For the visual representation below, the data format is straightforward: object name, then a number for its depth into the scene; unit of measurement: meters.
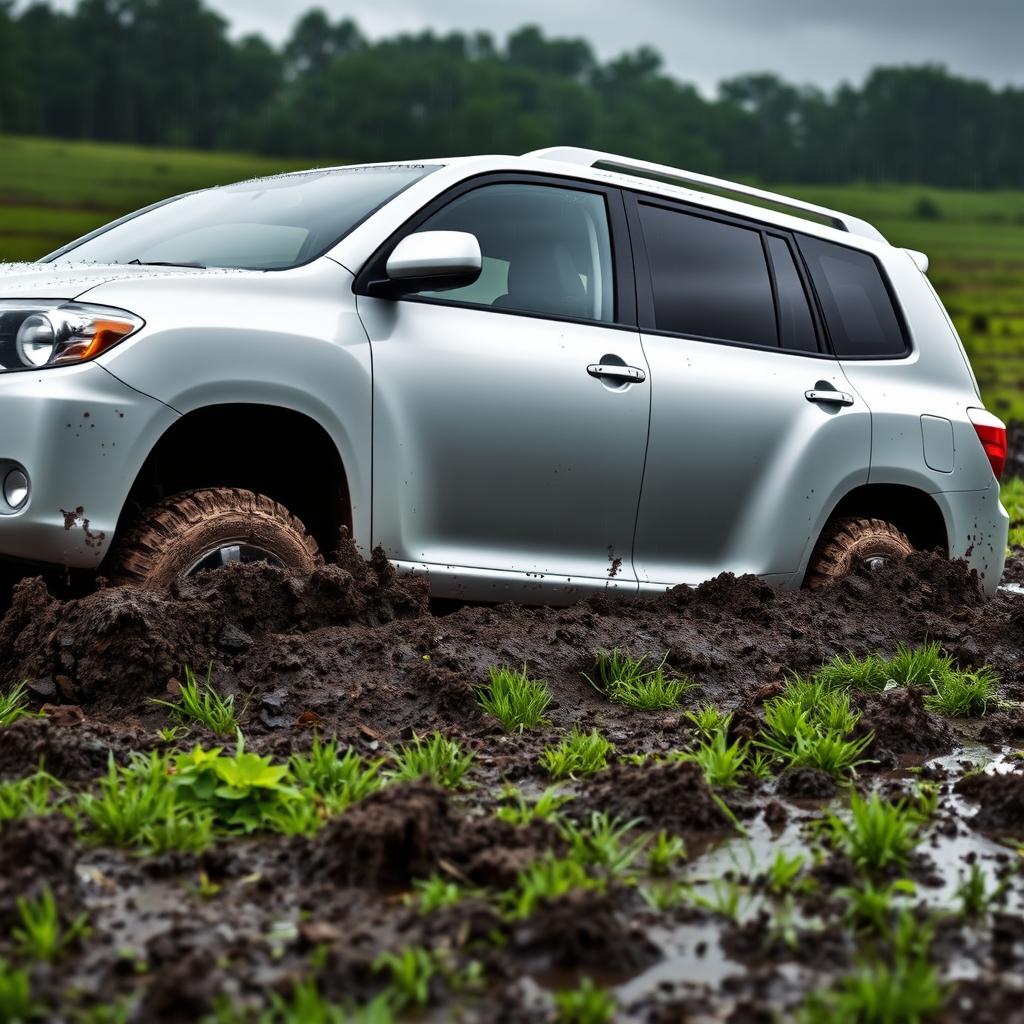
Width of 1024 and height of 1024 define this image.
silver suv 4.45
